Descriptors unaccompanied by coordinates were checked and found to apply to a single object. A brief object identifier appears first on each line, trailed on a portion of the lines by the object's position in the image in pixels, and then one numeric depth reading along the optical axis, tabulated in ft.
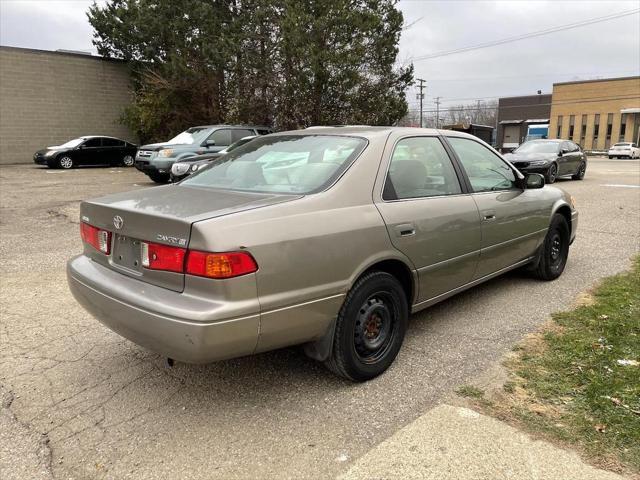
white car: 137.80
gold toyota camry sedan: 8.22
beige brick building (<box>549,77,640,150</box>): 190.90
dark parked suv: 43.27
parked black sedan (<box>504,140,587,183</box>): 49.62
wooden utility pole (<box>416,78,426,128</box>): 216.13
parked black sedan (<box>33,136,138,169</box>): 68.23
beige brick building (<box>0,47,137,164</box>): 79.66
